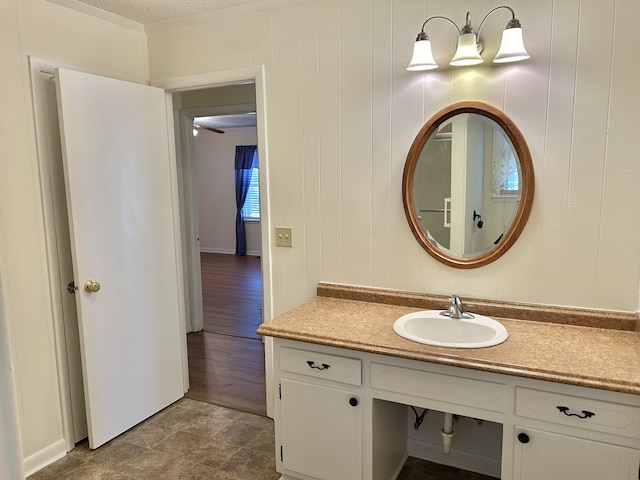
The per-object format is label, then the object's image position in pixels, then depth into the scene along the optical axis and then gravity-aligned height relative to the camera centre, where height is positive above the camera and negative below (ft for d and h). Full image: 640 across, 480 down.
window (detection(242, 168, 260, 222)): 28.99 -1.10
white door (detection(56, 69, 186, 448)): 7.90 -1.03
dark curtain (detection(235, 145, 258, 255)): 28.66 +0.78
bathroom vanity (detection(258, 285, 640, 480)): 5.03 -2.54
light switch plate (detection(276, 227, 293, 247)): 8.57 -0.94
